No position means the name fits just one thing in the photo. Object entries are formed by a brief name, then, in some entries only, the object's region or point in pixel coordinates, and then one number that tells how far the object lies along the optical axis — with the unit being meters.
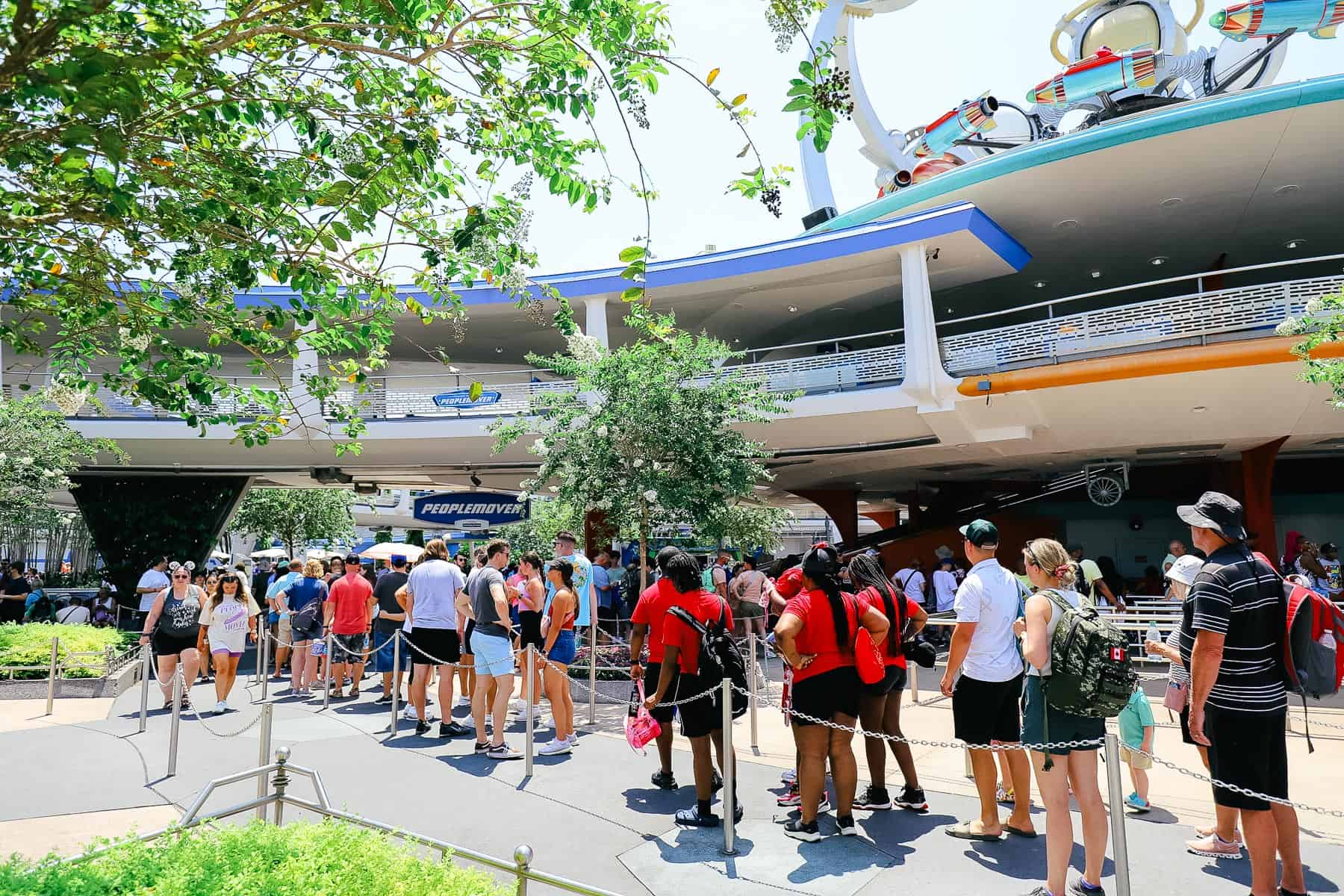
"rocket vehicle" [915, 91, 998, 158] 20.64
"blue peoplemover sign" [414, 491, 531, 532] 17.67
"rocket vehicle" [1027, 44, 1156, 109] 16.73
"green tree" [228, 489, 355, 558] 36.03
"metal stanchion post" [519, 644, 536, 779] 6.72
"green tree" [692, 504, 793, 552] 37.34
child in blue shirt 5.30
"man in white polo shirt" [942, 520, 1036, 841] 4.92
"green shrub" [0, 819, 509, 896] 2.72
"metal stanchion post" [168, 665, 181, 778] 7.03
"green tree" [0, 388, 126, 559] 15.37
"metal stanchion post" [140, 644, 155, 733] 8.34
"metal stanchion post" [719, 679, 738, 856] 5.05
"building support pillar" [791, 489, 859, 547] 27.83
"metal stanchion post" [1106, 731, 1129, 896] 3.59
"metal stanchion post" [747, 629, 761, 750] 7.25
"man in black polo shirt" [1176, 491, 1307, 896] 3.98
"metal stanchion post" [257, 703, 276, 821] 4.98
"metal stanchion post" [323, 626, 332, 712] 9.69
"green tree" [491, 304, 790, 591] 12.48
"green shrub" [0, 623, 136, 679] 11.61
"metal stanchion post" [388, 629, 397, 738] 8.70
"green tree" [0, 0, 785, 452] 4.29
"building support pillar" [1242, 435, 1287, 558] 16.81
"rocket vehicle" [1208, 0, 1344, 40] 14.46
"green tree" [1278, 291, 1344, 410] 9.29
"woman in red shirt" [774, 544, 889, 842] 5.21
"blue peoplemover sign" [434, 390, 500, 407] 19.16
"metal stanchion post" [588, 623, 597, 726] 8.89
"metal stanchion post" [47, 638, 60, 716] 10.01
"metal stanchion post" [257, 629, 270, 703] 10.54
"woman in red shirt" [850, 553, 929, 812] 5.70
